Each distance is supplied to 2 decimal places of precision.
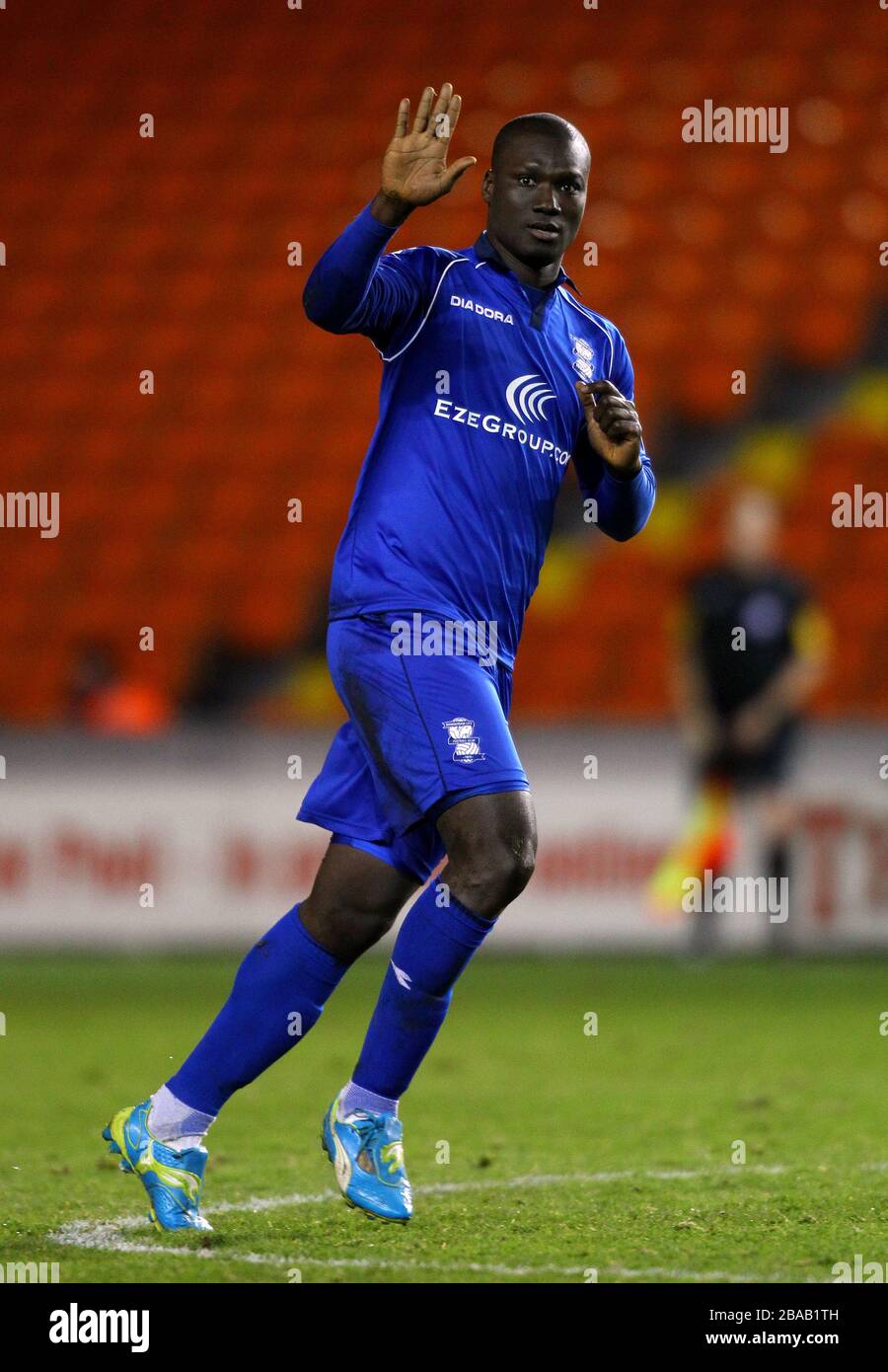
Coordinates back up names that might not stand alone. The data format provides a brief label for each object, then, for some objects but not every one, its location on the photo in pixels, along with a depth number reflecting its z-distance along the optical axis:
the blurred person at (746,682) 17.80
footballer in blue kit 7.25
